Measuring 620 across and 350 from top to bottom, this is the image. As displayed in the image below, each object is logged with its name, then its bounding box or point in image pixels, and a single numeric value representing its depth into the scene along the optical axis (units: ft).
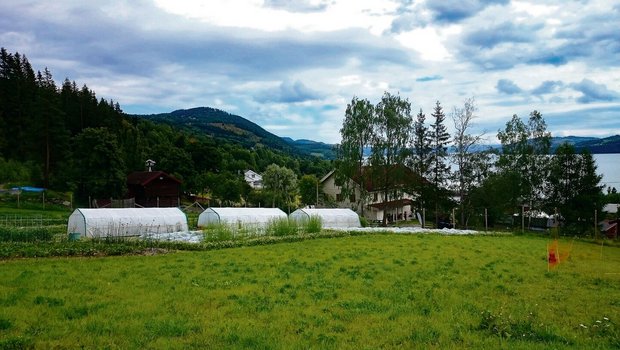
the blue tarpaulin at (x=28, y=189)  179.96
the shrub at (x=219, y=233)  90.78
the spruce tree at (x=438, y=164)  162.20
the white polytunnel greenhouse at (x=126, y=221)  100.32
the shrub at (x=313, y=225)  114.42
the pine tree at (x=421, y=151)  167.43
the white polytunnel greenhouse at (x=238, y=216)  123.21
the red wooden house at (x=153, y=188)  203.51
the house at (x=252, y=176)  416.83
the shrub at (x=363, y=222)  154.81
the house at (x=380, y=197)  169.17
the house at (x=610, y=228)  172.76
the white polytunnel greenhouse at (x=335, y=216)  139.74
